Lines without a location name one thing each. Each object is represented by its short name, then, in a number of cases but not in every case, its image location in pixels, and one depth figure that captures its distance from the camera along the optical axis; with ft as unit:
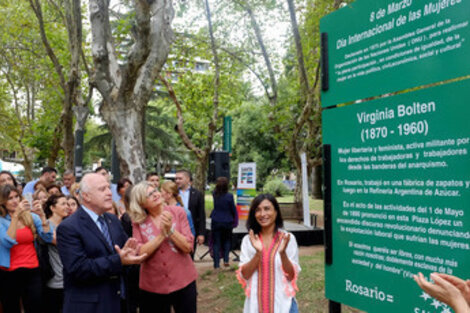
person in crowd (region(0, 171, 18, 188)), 23.30
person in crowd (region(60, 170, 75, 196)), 30.12
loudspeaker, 44.21
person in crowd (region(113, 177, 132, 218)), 21.89
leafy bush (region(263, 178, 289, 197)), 110.52
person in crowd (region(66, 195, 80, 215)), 17.31
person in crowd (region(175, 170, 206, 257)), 26.20
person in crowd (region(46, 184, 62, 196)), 22.88
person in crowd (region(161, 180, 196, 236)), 21.63
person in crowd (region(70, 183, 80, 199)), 22.71
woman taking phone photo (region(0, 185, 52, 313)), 15.98
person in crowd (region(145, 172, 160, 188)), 27.91
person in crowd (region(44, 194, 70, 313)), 16.29
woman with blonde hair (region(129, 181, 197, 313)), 13.32
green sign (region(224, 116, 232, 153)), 48.73
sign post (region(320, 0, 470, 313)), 7.66
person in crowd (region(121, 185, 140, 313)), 16.34
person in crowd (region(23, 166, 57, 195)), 28.12
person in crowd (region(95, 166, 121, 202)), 26.76
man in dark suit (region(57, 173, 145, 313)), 11.02
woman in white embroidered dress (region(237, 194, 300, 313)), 11.29
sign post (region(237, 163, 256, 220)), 54.24
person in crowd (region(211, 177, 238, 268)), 31.73
